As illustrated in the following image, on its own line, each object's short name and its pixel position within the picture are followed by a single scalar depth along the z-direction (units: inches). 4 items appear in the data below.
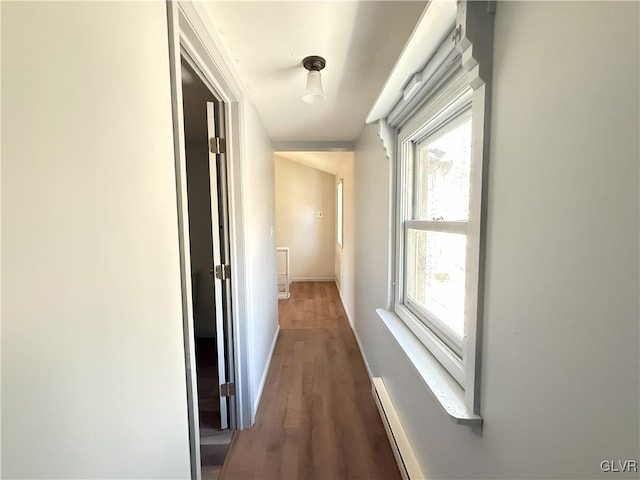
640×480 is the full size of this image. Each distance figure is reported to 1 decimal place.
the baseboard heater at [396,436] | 53.7
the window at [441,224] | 34.4
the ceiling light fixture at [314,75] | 55.2
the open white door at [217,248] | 66.7
